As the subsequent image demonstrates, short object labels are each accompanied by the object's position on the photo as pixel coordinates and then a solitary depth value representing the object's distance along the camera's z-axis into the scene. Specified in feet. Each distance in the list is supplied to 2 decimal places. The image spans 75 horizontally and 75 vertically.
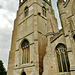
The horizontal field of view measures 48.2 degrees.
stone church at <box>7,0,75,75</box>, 30.83
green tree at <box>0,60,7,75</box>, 94.31
